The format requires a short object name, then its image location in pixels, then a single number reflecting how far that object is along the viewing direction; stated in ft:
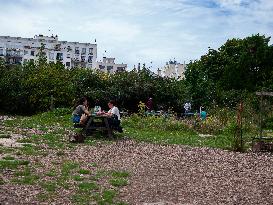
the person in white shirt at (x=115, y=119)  54.80
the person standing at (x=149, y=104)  100.94
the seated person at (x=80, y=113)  54.75
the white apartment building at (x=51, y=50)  321.73
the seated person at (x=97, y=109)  64.47
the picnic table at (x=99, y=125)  53.83
